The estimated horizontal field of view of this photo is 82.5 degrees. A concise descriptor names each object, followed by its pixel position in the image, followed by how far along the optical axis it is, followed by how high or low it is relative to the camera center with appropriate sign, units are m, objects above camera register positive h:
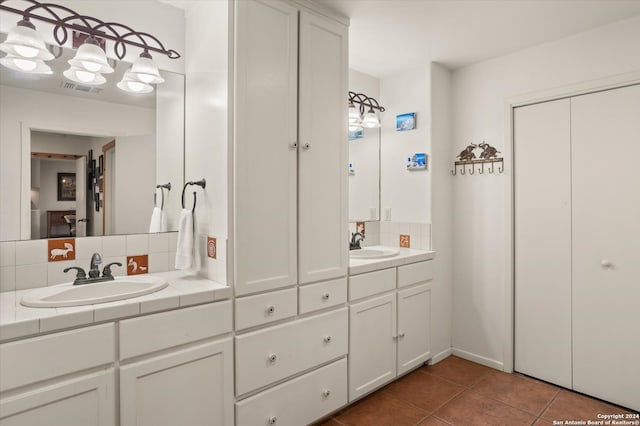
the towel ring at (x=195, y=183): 1.97 +0.16
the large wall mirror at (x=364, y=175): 3.08 +0.34
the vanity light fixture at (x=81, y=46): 1.59 +0.79
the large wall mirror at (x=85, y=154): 1.70 +0.31
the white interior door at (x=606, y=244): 2.31 -0.20
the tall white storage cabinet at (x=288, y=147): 1.80 +0.37
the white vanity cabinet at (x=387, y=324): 2.35 -0.78
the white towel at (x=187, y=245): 1.89 -0.17
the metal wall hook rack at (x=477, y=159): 2.91 +0.45
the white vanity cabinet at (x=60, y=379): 1.23 -0.60
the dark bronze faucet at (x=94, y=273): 1.73 -0.29
